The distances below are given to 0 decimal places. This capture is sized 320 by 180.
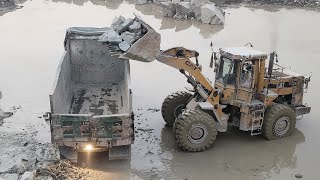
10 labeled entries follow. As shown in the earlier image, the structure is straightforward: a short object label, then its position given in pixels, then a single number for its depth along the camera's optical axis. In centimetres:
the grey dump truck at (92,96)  891
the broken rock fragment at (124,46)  972
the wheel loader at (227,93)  984
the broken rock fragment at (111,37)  1004
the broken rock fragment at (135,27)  1015
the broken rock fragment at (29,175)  807
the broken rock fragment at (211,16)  2359
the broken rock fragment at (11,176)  830
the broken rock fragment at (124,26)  1043
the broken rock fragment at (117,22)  1085
